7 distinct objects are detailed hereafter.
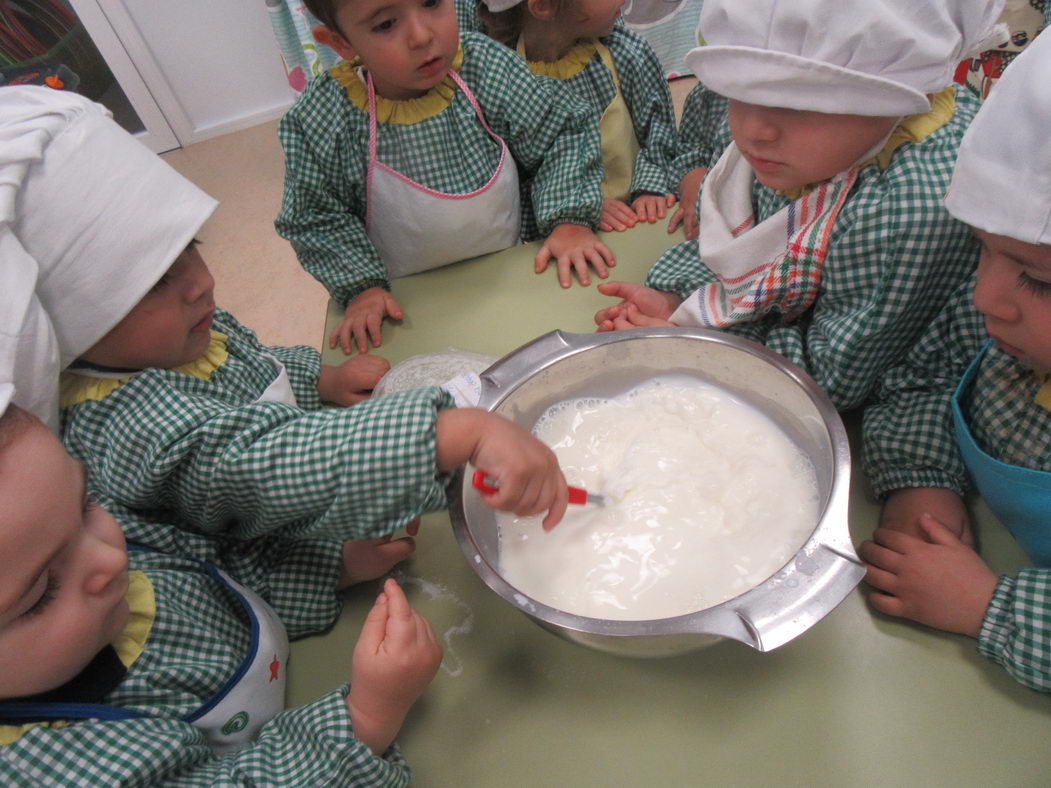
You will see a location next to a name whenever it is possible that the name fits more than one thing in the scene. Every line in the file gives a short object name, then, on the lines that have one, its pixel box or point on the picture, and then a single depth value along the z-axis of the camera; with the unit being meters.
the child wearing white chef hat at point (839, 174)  0.61
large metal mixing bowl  0.52
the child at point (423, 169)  1.04
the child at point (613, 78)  1.21
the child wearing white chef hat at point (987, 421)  0.50
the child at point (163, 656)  0.48
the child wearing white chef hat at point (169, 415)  0.60
